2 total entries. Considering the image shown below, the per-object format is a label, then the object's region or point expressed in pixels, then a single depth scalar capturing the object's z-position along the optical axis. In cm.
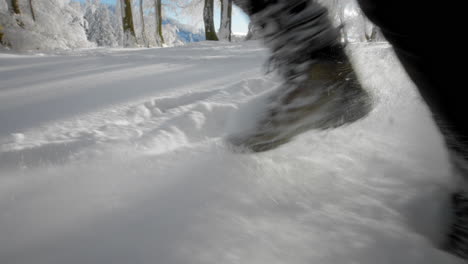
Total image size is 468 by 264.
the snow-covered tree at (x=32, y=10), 760
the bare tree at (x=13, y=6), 585
